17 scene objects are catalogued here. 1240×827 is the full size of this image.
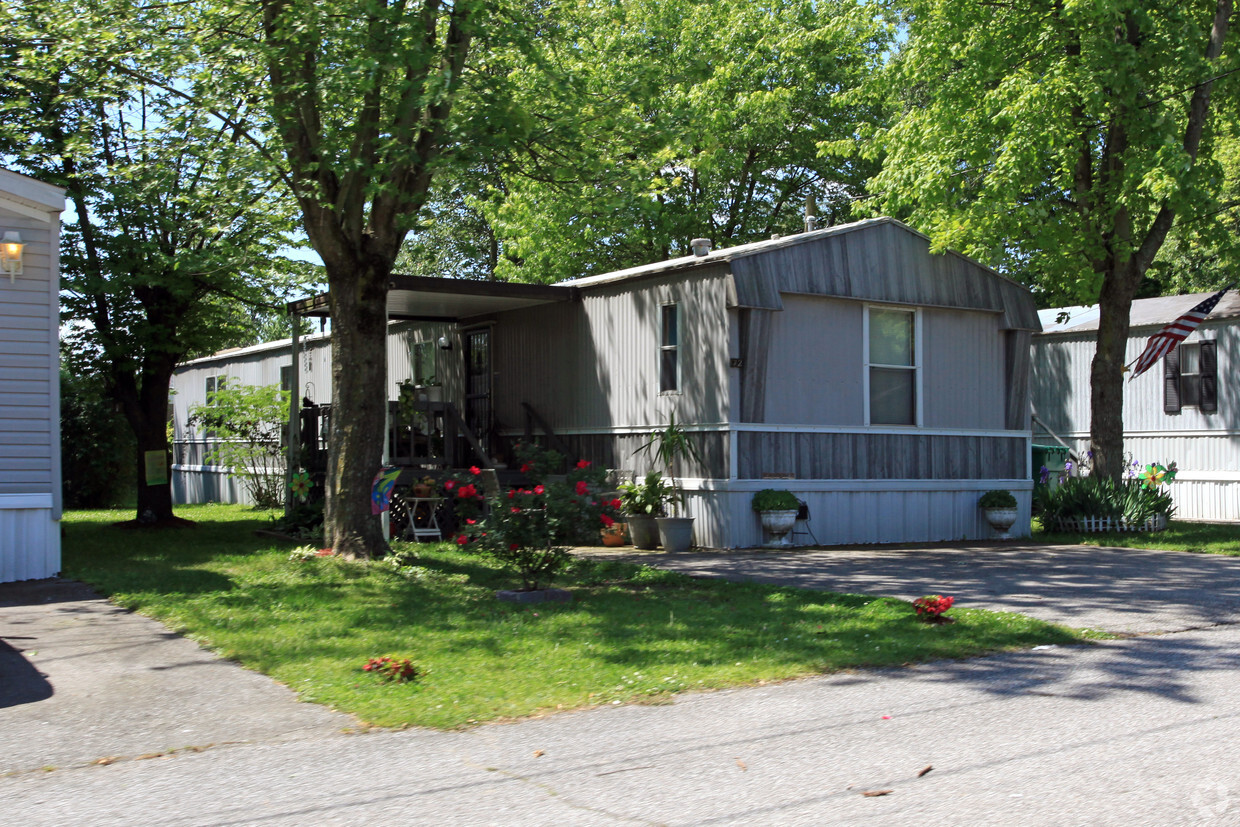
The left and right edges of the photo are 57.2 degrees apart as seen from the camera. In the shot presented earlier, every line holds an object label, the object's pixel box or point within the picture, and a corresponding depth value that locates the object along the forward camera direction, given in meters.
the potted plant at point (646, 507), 14.07
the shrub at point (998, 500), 15.76
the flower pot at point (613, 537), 14.58
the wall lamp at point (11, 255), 11.02
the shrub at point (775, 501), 13.62
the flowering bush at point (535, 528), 9.19
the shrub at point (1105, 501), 16.25
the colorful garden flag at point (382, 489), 11.99
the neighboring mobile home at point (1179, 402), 20.69
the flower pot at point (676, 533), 13.68
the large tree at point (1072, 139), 15.16
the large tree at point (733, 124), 25.12
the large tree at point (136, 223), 11.43
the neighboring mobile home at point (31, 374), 10.94
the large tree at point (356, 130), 9.91
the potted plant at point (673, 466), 13.70
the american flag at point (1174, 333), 19.11
